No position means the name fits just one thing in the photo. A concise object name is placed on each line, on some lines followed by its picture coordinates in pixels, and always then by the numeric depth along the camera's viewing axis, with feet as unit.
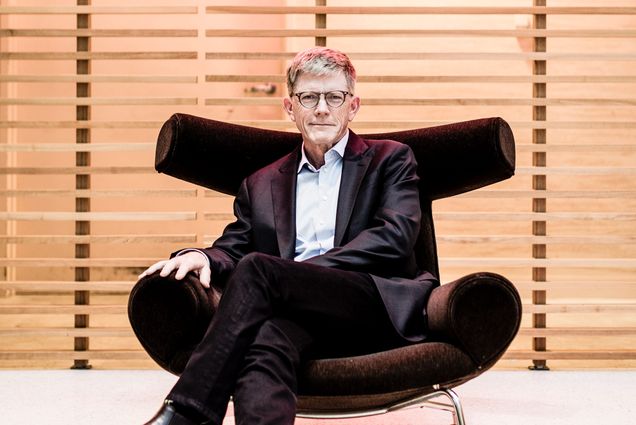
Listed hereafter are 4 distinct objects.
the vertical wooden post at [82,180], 29.48
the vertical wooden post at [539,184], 29.40
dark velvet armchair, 15.31
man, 14.19
